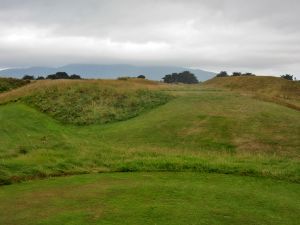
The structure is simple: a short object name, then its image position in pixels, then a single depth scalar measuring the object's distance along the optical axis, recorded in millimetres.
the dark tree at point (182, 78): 95371
